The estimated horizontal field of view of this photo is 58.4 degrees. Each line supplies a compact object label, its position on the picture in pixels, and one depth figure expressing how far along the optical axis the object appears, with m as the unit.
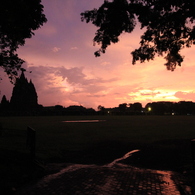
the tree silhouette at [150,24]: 7.72
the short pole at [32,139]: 6.27
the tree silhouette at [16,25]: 7.55
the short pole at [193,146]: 4.72
